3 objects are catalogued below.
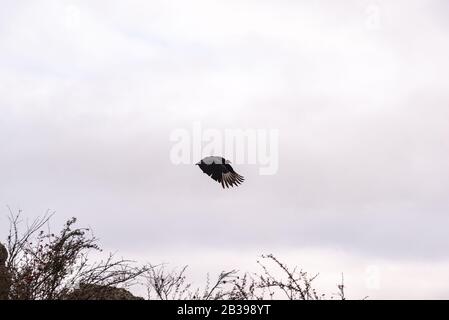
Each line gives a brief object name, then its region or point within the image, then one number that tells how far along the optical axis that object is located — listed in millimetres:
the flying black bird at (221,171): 24797
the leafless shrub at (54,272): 14852
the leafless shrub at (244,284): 15453
